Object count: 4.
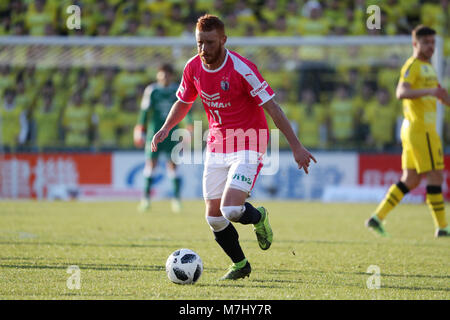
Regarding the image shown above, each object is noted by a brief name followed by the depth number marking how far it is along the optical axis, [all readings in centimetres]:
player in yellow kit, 1734
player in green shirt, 2577
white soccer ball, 1088
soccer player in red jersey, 1125
